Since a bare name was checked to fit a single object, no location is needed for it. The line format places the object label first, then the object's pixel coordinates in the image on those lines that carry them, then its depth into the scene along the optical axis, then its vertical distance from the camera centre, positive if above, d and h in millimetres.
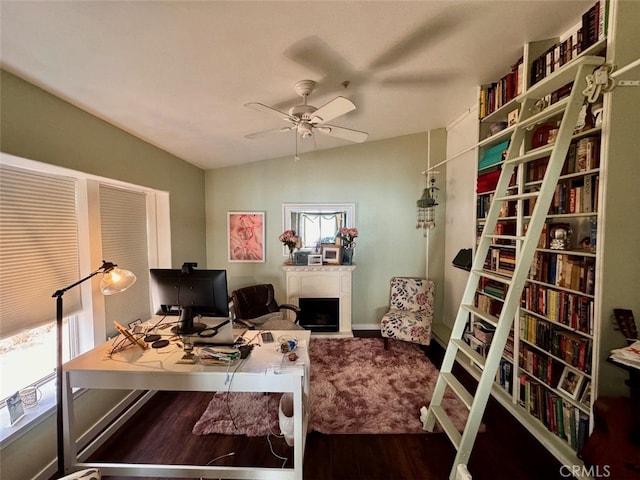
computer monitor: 1879 -448
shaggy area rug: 2094 -1542
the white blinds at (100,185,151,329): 2271 -121
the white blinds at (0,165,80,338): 1535 -90
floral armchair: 3189 -1100
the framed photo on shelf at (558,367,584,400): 1716 -1037
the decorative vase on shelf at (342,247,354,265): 3878 -364
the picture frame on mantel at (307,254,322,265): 3855 -428
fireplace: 3840 -819
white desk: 1519 -876
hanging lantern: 3479 +324
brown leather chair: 3027 -976
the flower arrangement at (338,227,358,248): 3742 -64
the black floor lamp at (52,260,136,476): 1422 -359
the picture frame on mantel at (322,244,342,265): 3861 -345
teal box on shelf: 2434 +732
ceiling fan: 1686 +800
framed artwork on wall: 4090 -55
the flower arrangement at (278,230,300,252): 3791 -118
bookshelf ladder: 1466 -53
